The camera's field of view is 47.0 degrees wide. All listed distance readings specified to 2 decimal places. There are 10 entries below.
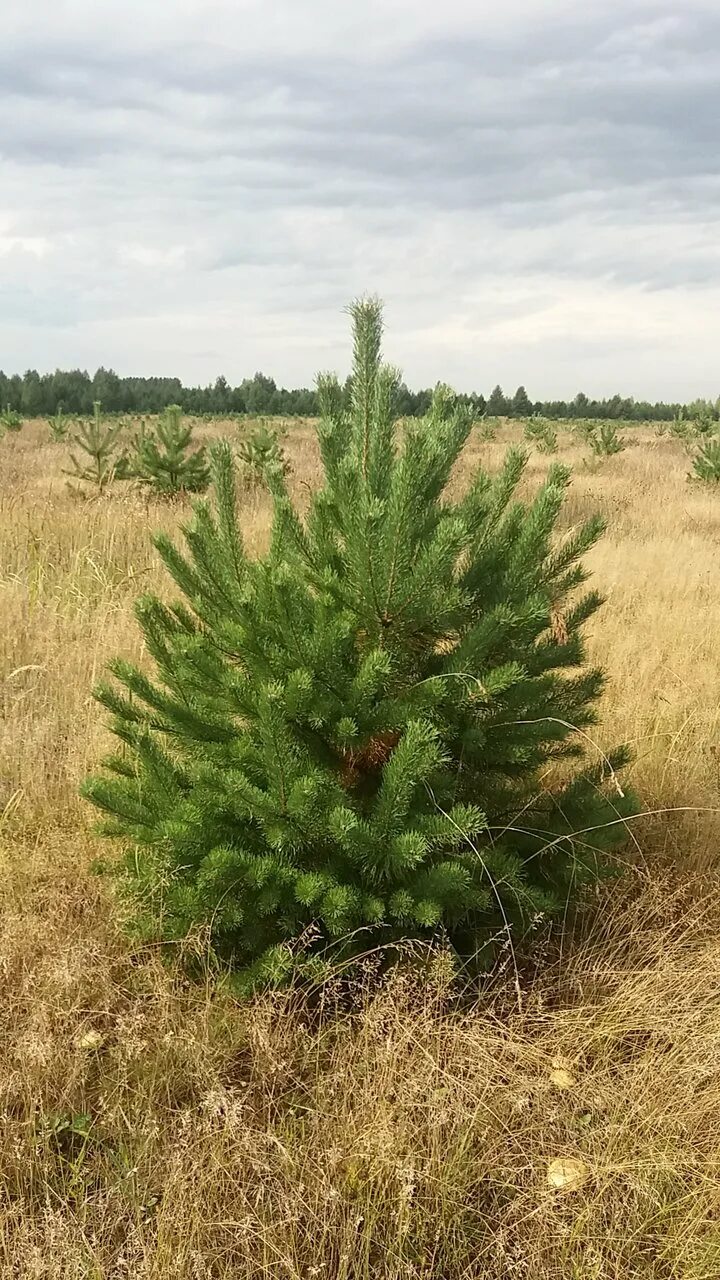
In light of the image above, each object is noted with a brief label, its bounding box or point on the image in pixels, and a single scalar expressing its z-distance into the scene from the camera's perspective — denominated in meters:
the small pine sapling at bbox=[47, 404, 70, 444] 25.52
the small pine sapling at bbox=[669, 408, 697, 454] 32.48
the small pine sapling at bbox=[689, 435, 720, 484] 16.08
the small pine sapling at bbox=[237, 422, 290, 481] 13.32
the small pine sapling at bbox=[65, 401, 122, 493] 10.57
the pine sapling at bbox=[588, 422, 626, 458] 21.61
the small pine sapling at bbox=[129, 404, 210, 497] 10.32
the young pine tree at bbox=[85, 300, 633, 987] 2.18
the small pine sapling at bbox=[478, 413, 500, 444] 29.83
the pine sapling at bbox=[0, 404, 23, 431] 28.48
